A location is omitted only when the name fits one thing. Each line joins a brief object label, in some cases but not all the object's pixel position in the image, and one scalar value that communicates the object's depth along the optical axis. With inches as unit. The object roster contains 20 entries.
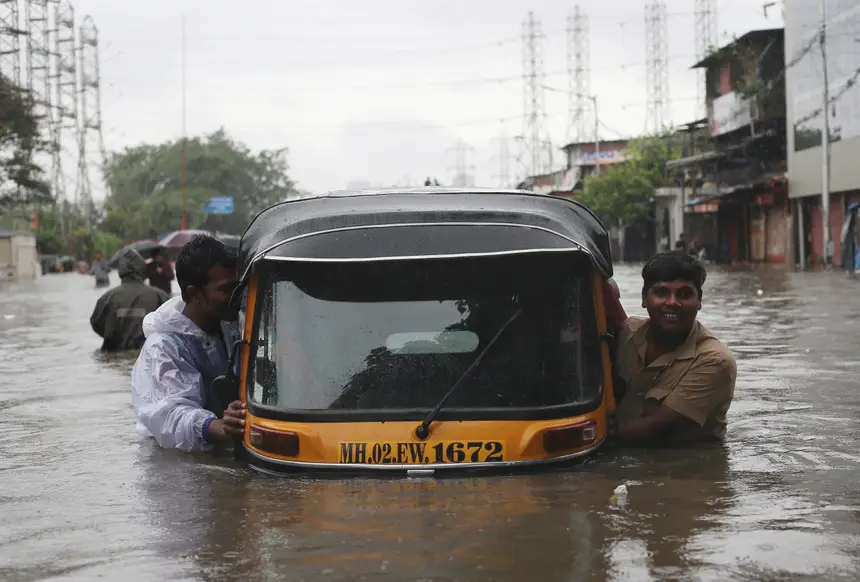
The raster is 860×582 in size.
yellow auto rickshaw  242.4
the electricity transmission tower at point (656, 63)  3506.4
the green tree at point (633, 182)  3186.5
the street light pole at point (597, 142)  3417.8
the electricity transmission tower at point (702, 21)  3053.6
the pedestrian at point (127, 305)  570.3
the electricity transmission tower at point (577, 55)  3479.3
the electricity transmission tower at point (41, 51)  3068.4
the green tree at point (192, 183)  4483.3
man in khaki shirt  275.3
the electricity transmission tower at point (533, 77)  3440.0
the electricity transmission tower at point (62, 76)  3336.6
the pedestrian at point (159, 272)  700.0
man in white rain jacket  277.1
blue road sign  4330.7
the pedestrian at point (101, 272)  1740.9
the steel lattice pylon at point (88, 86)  3644.2
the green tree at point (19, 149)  2086.6
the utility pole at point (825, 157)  1823.3
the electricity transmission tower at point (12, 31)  2556.8
